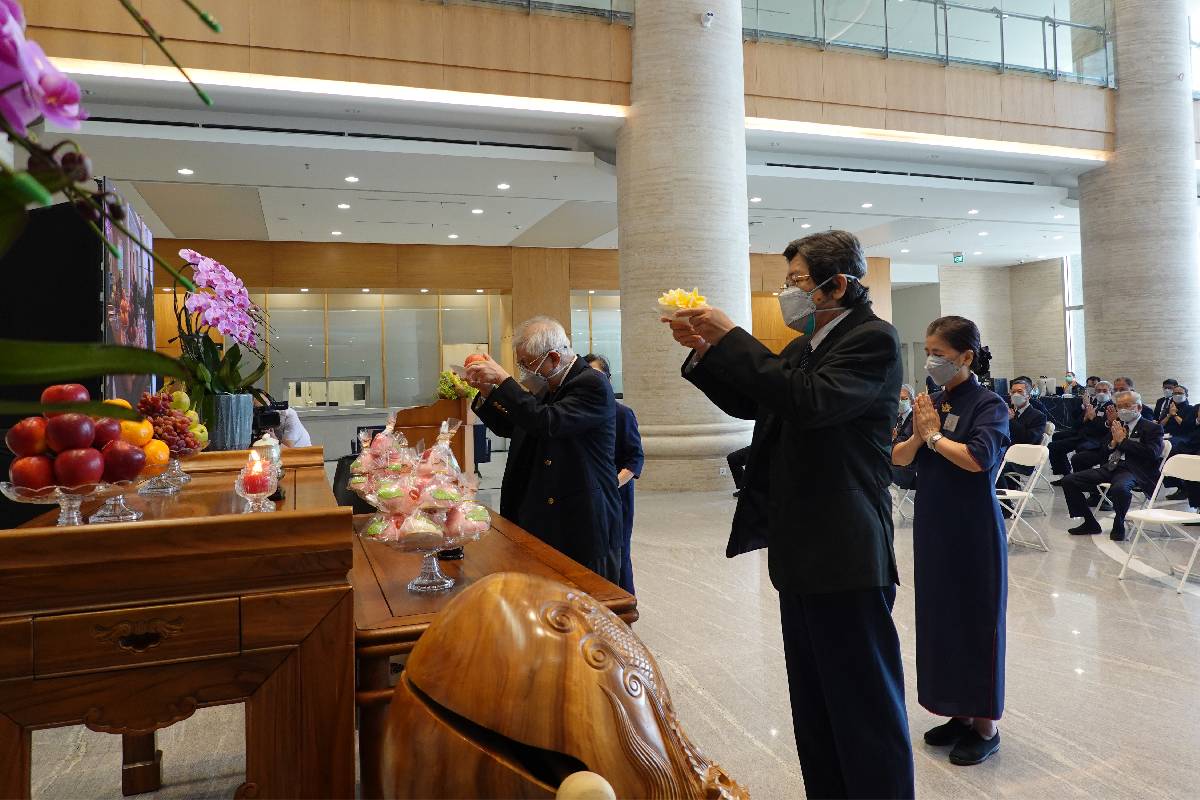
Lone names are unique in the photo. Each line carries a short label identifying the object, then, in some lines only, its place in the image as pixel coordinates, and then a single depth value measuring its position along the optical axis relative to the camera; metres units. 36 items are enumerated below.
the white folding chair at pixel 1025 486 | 6.41
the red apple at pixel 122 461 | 1.51
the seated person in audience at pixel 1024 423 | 8.01
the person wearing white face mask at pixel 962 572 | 2.79
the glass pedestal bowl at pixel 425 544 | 1.85
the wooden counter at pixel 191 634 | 1.29
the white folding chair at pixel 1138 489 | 7.01
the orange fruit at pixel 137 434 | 1.70
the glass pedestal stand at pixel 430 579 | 1.94
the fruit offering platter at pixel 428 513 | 1.86
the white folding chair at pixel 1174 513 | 5.20
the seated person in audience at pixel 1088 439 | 8.51
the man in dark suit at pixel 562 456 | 3.15
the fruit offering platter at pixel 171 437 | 2.12
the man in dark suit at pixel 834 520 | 1.95
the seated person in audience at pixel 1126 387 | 9.52
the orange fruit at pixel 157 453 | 1.75
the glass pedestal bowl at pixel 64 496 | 1.45
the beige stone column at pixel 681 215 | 9.05
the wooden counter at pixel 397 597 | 1.61
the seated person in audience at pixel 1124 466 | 6.94
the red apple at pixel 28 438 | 1.47
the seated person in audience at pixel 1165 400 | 9.88
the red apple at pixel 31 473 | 1.43
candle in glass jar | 1.71
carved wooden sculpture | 0.86
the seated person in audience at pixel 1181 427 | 8.15
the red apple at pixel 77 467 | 1.45
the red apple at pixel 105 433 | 1.53
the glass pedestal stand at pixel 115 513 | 1.51
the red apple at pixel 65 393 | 1.59
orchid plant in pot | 2.99
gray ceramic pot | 3.01
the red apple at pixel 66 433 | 1.46
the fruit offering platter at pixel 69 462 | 1.45
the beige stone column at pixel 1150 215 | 11.92
